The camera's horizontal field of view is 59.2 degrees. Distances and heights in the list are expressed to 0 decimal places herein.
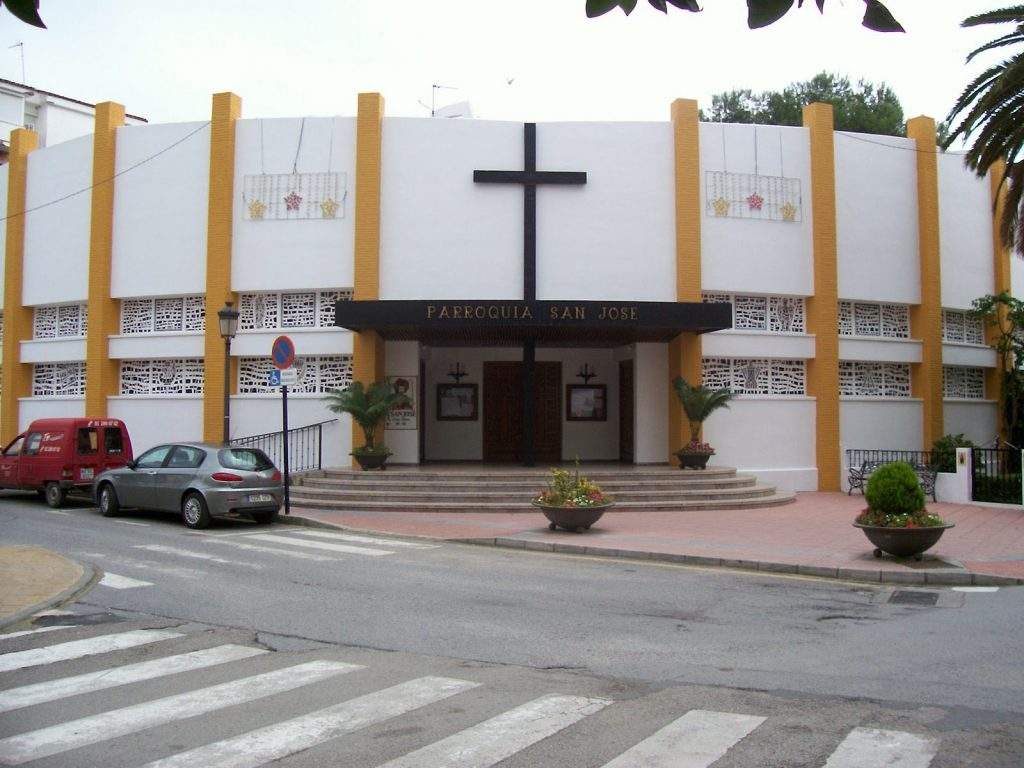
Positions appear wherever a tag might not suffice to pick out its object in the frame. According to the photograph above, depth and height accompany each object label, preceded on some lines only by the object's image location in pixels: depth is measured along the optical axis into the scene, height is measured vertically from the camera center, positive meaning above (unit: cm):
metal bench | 1952 -77
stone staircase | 1748 -99
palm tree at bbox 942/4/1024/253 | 1552 +612
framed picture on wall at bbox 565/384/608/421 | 2344 +98
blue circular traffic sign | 1605 +154
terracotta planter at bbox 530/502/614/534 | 1394 -117
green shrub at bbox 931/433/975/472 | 1996 -25
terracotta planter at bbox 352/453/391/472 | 1936 -42
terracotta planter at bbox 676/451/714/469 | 1947 -39
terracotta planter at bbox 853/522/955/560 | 1146 -126
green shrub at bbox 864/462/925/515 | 1175 -68
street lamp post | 1784 +233
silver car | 1492 -73
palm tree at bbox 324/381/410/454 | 1895 +77
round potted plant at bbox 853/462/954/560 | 1150 -99
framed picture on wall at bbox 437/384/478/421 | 2325 +100
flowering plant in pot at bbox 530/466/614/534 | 1395 -97
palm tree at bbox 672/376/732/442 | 1944 +85
